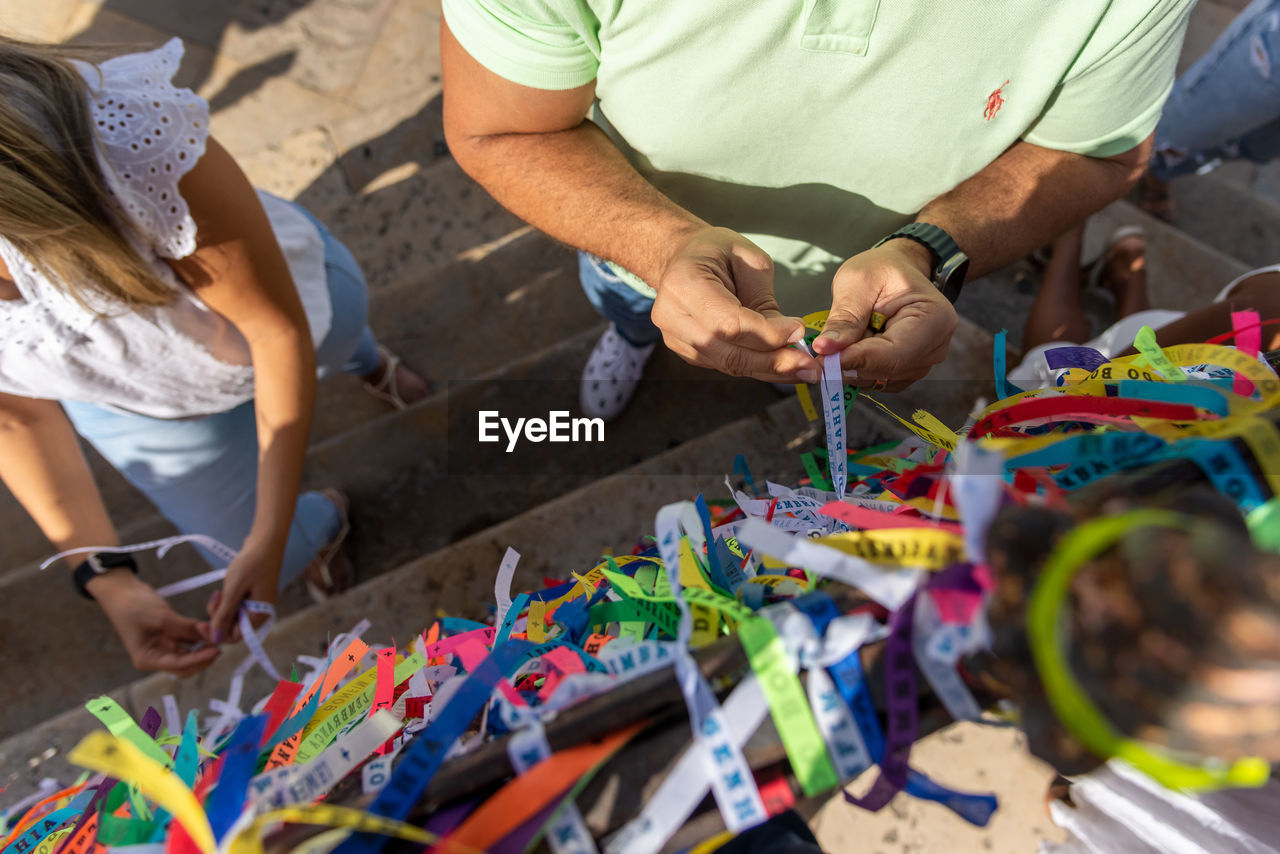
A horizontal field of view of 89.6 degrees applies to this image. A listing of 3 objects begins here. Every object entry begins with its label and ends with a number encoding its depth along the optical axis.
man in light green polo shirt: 1.08
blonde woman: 1.21
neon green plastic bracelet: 0.45
